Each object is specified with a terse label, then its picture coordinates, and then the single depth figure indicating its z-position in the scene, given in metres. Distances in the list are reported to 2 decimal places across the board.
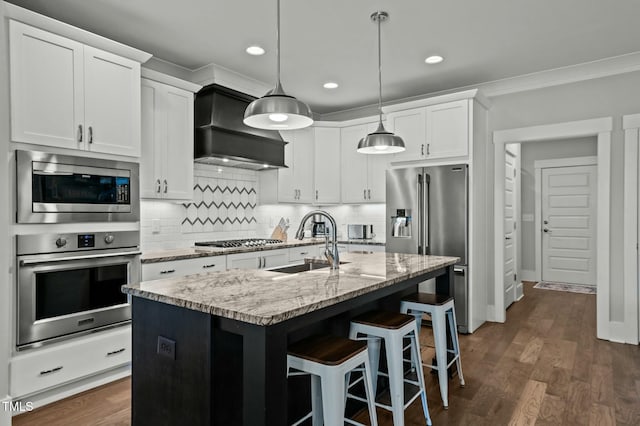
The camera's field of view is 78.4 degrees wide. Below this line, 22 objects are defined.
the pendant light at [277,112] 2.11
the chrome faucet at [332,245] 2.37
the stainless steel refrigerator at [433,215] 4.13
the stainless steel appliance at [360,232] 5.39
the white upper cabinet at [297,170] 4.99
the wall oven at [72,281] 2.45
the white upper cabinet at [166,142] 3.43
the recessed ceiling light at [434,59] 3.76
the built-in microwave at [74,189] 2.47
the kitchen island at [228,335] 1.42
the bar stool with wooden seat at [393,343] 2.05
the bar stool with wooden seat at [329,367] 1.67
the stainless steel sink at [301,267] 2.69
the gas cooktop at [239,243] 4.07
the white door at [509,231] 4.79
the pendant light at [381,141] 2.93
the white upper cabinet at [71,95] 2.46
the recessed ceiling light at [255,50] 3.53
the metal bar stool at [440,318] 2.54
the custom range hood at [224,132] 3.85
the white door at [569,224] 6.61
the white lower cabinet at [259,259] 3.83
